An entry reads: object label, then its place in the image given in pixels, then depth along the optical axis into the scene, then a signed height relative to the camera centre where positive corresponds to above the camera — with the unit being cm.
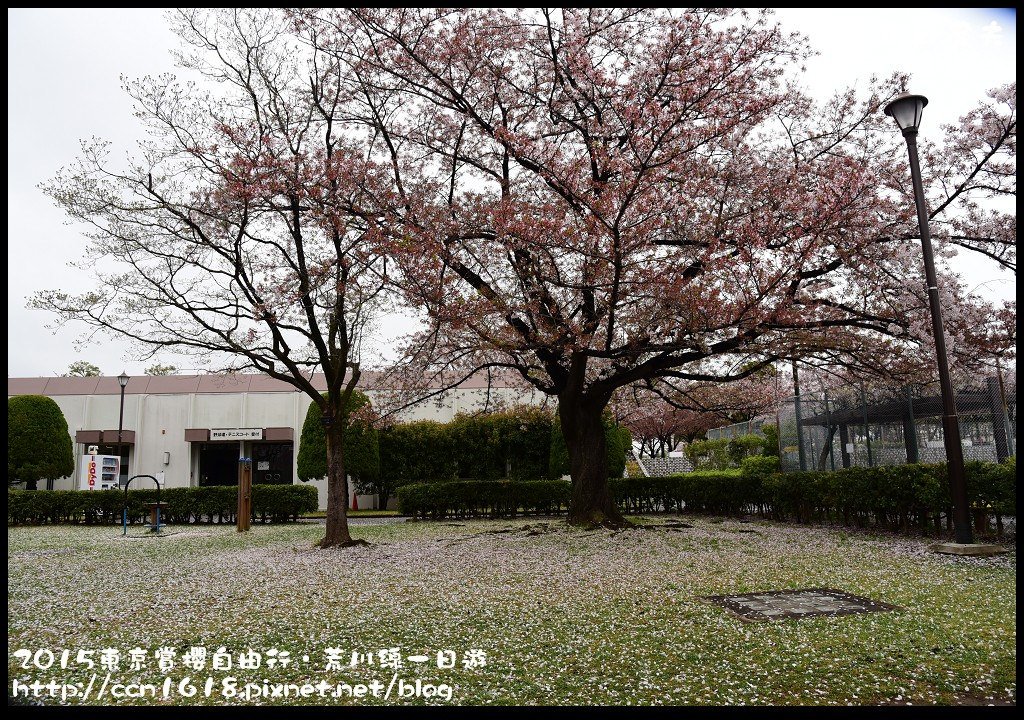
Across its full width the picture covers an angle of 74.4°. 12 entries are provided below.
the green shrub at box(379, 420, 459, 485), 2397 +14
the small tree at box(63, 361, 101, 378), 3806 +553
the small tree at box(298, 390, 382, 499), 2195 +30
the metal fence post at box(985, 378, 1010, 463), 1029 +35
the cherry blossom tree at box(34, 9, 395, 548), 1048 +391
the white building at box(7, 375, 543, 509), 2828 +208
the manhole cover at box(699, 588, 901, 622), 541 -131
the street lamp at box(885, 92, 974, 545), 800 +136
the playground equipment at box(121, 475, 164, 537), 1622 -133
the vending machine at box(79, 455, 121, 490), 2022 -16
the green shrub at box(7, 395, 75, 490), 2081 +83
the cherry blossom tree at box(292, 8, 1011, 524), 944 +385
